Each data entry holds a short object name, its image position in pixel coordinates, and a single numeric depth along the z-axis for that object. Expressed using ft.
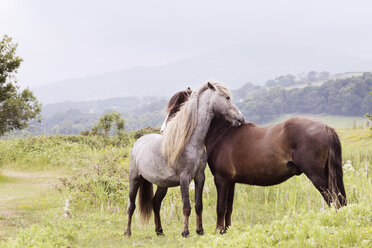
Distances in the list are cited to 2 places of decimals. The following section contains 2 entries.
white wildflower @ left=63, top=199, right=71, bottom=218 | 52.19
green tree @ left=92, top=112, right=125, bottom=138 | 163.63
